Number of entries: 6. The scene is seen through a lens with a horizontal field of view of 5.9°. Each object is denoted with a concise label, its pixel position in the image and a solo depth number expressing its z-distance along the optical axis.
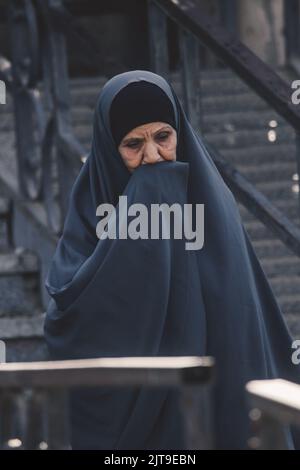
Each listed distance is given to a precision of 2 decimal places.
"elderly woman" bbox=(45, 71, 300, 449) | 7.20
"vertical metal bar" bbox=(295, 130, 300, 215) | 9.64
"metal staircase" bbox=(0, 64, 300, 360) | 11.15
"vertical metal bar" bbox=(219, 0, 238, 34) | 17.38
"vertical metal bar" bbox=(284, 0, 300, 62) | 16.88
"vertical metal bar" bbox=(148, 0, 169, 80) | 10.37
